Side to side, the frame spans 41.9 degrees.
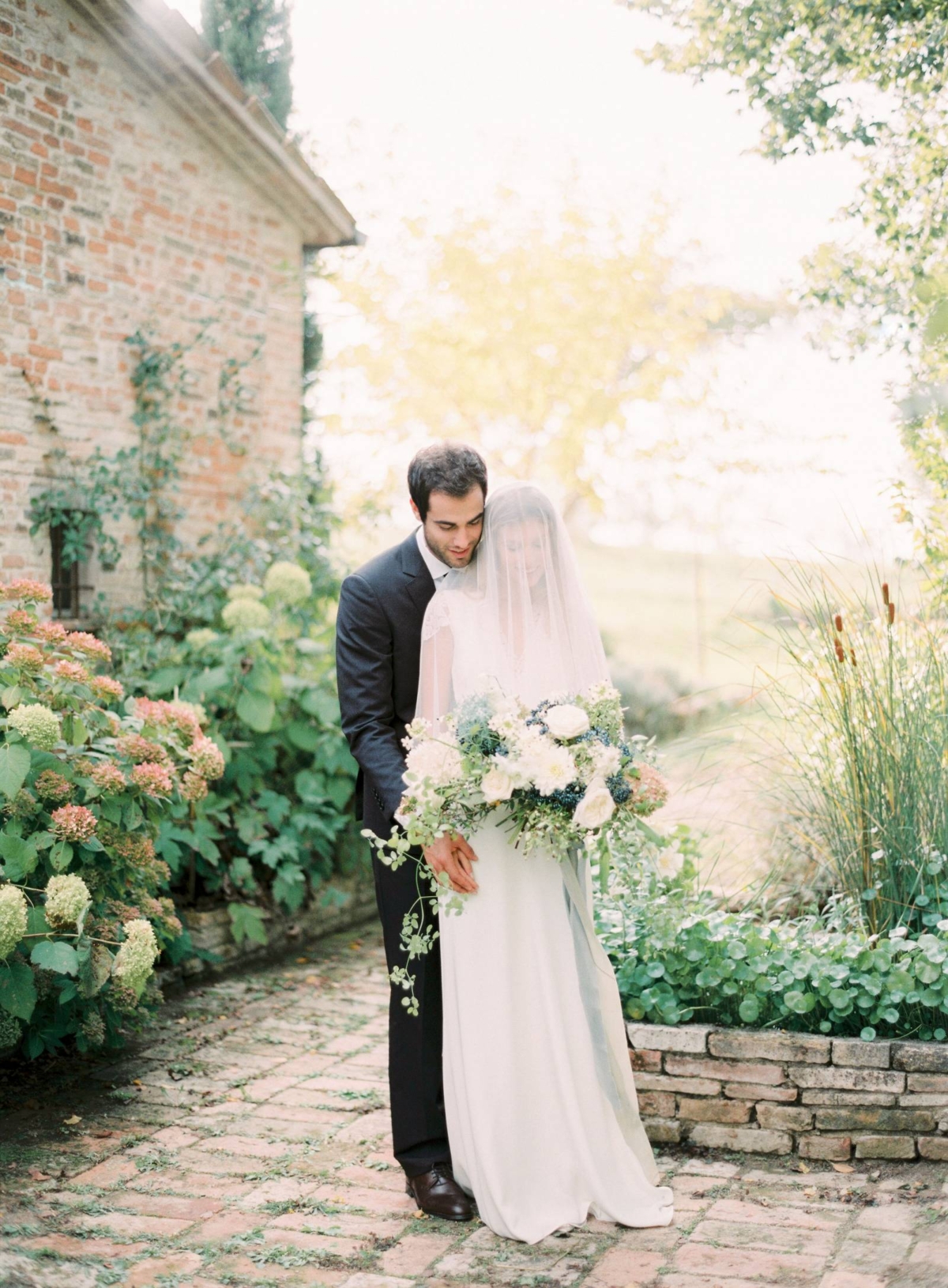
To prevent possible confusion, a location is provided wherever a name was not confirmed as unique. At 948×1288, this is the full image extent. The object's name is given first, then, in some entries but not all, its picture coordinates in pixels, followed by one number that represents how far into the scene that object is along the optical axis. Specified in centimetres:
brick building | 598
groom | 342
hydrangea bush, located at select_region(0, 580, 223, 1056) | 389
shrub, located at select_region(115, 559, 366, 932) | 595
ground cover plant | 379
